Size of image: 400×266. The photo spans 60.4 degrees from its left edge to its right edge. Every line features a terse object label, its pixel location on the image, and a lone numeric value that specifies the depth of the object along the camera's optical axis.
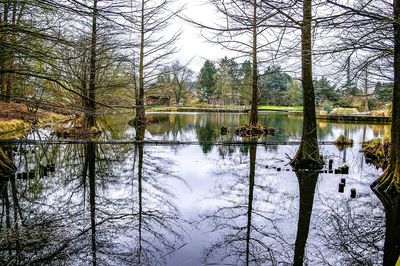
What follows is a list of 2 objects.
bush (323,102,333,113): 35.97
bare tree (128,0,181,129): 20.88
